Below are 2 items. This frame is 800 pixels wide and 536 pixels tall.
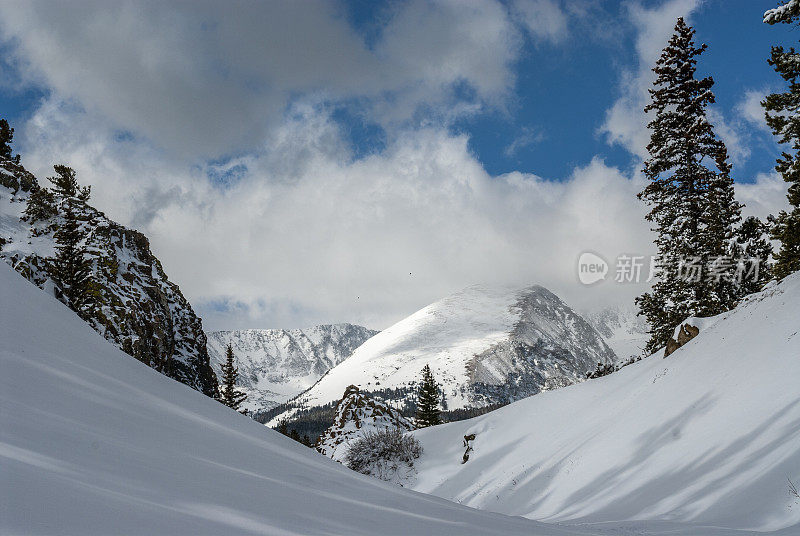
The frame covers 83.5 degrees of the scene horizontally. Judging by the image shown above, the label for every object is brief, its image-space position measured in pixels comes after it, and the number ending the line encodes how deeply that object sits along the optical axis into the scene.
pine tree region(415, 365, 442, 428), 60.34
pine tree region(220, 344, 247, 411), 54.66
